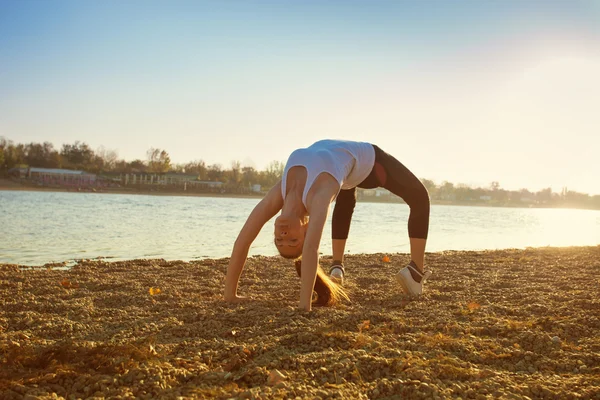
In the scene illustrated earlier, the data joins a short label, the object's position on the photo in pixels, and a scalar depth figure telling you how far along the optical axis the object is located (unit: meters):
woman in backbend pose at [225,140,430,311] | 3.87
